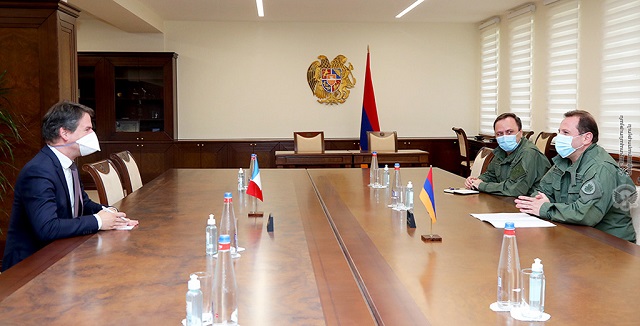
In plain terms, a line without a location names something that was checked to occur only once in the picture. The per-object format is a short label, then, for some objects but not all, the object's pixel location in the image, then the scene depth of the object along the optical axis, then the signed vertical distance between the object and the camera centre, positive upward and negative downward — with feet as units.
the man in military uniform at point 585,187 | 10.27 -0.95
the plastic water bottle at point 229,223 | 8.05 -1.15
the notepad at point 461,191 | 13.65 -1.30
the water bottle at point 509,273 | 6.04 -1.32
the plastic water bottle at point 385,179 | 14.80 -1.14
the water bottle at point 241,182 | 13.91 -1.15
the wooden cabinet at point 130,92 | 31.89 +1.65
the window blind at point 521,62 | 28.76 +2.81
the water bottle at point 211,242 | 8.04 -1.37
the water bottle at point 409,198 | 10.99 -1.16
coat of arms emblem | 34.06 +2.54
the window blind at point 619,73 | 21.26 +1.72
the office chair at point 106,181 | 12.57 -1.04
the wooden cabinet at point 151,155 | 32.24 -1.33
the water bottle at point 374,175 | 14.85 -1.06
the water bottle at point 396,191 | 11.83 -1.13
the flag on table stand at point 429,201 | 8.98 -0.99
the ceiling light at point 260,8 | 27.01 +5.02
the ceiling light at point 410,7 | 27.44 +5.05
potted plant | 15.85 -0.23
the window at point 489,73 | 32.40 +2.58
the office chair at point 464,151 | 30.25 -1.09
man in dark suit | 9.35 -0.97
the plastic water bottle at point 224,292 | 5.34 -1.31
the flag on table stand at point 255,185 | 10.67 -0.93
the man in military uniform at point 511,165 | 13.62 -0.80
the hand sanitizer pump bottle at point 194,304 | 5.11 -1.36
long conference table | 5.87 -1.55
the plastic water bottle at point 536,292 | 5.77 -1.41
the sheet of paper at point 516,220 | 9.96 -1.42
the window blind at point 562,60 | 25.09 +2.51
